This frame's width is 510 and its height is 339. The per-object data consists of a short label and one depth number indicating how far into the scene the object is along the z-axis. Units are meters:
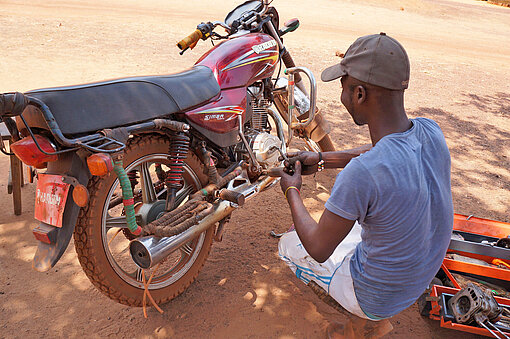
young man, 1.67
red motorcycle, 1.96
